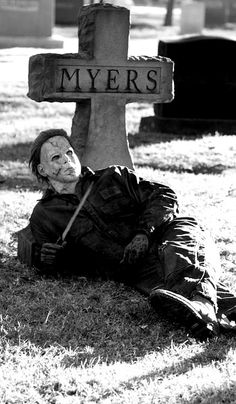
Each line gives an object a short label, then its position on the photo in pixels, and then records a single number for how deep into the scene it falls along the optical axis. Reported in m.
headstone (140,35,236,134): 12.41
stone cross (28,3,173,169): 7.34
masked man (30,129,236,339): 5.50
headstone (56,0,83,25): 33.38
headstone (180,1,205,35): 32.78
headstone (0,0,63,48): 22.73
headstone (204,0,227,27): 41.68
